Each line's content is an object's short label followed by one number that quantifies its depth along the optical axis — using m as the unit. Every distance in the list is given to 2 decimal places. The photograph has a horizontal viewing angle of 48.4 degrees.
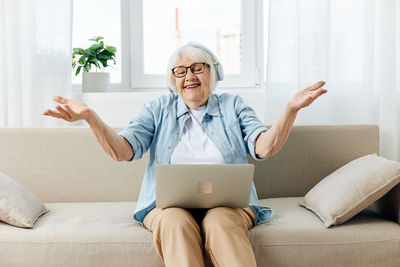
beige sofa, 1.66
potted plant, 2.78
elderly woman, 1.54
